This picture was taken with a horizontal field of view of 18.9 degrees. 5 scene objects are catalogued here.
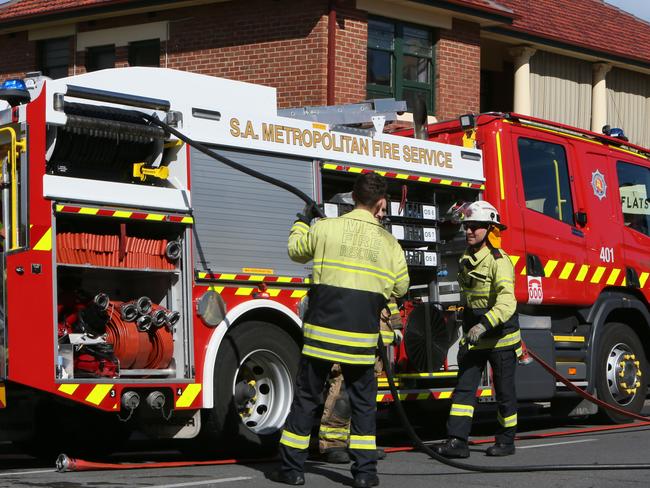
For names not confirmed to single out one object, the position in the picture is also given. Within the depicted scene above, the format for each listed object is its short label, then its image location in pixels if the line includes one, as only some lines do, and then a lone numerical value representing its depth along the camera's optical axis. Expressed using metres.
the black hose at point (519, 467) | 12.88
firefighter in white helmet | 14.62
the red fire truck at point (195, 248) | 12.80
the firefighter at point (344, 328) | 11.82
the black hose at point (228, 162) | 13.72
